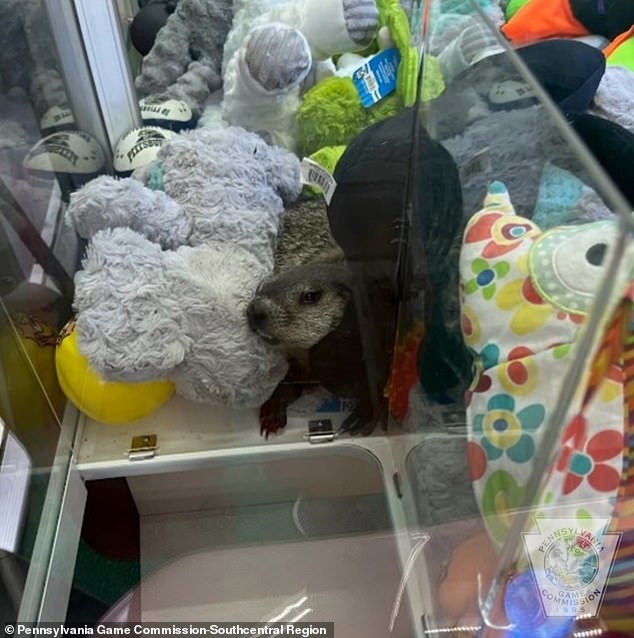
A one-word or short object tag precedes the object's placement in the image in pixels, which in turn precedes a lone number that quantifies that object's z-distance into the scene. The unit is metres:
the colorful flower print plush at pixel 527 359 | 0.46
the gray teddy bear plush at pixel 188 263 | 0.84
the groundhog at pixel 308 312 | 0.82
